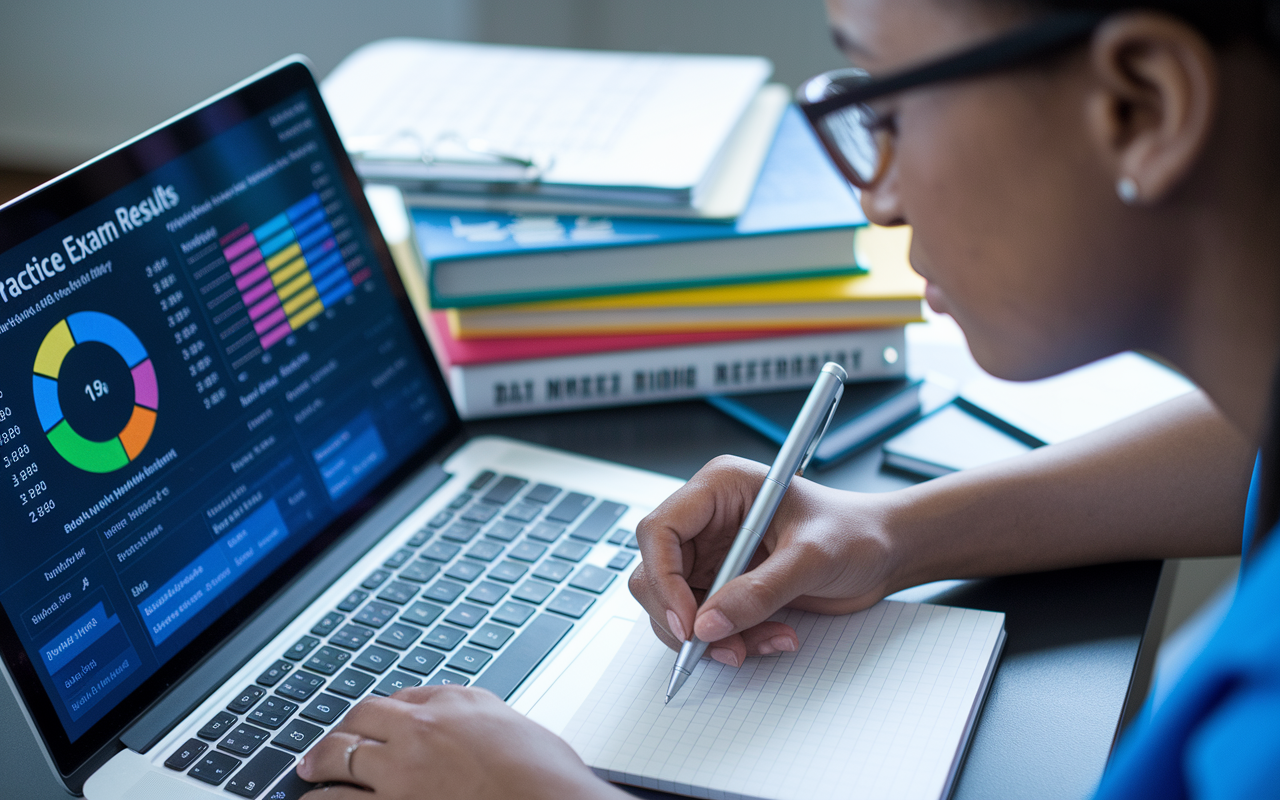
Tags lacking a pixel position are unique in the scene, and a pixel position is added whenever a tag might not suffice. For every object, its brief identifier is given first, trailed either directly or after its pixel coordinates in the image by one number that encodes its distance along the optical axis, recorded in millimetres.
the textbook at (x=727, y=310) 1046
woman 441
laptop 663
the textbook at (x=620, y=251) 1016
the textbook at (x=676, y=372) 1060
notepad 613
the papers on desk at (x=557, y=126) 1064
